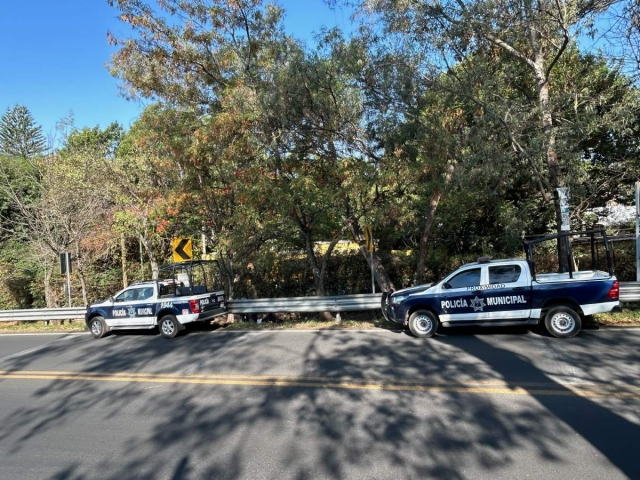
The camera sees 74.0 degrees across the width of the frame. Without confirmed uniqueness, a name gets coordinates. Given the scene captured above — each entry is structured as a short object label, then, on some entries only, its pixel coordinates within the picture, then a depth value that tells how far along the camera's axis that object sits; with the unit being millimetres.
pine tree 59781
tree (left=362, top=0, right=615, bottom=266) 10453
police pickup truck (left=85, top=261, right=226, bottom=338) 11227
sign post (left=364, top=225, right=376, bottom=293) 12453
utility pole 10469
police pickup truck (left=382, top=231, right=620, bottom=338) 8227
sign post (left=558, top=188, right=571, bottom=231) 10500
